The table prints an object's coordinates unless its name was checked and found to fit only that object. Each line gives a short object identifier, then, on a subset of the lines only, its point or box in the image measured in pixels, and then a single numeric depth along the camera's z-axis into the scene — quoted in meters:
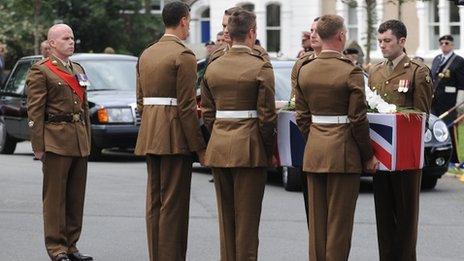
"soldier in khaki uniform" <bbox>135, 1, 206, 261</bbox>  10.09
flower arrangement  9.50
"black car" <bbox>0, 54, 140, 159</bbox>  20.61
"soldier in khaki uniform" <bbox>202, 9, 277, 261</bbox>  9.57
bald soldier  11.10
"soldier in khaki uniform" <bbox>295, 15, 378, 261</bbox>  9.16
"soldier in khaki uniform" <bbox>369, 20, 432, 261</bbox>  9.98
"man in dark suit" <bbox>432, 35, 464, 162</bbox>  20.14
